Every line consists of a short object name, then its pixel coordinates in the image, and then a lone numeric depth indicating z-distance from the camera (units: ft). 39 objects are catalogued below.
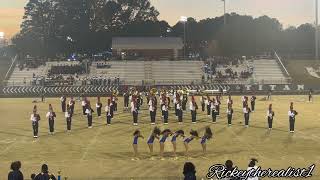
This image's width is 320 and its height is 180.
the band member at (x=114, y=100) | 119.56
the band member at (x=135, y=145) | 68.69
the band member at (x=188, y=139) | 68.63
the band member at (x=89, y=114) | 101.96
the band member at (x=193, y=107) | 109.81
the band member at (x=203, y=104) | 132.01
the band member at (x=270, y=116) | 96.09
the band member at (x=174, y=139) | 68.94
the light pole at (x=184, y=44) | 317.95
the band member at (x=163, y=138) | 68.74
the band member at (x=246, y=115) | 102.27
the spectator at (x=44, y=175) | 40.98
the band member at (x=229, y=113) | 104.26
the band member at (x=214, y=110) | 110.83
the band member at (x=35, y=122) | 90.07
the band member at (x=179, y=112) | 110.73
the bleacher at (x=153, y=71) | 242.37
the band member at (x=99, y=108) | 120.28
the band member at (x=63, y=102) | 134.41
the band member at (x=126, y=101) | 138.35
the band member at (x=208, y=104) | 120.67
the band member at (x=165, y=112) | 109.09
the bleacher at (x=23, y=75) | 235.81
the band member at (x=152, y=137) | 68.44
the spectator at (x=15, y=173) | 41.37
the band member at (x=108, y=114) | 107.45
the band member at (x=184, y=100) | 131.34
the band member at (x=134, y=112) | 107.86
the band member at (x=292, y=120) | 94.51
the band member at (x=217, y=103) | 114.18
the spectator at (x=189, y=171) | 41.57
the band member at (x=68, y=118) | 98.78
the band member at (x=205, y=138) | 69.96
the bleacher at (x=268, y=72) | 239.09
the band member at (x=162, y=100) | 112.48
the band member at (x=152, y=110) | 109.19
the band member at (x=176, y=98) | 116.61
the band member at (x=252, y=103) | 135.26
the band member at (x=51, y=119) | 94.42
